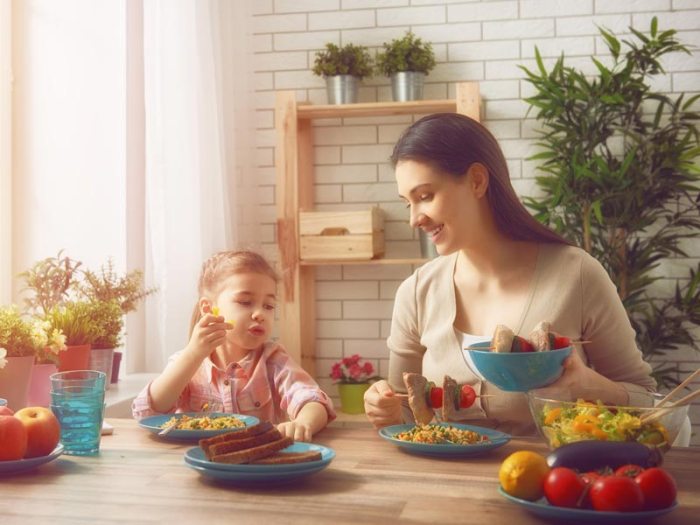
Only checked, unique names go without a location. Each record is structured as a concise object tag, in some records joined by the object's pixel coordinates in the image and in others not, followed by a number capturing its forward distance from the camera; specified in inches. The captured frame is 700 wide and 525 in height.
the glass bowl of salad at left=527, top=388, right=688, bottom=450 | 54.8
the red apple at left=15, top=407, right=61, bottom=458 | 60.7
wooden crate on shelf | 154.9
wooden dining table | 48.4
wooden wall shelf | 157.6
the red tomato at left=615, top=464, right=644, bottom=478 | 46.8
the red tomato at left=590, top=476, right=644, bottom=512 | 44.6
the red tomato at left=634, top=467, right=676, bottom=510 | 45.1
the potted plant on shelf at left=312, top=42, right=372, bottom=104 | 161.5
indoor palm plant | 151.0
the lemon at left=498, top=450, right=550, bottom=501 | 47.2
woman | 84.6
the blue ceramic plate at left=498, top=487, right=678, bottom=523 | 44.6
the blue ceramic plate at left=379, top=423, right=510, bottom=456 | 62.2
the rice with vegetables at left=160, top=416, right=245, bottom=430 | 71.4
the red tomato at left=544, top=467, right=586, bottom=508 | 45.6
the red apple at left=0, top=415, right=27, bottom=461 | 58.7
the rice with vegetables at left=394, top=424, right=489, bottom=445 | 64.7
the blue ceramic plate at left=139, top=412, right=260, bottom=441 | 69.7
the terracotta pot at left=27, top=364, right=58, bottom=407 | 87.4
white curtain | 131.0
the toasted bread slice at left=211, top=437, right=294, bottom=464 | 55.2
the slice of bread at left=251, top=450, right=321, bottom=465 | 55.8
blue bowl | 64.4
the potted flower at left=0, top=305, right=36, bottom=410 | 79.4
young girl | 82.9
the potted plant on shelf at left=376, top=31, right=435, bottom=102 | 158.9
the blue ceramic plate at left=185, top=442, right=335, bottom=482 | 53.7
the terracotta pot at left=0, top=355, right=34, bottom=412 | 79.0
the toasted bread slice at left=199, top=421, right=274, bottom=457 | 57.0
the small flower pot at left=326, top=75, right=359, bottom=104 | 161.5
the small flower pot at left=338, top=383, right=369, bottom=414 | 160.6
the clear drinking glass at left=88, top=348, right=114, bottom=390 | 109.6
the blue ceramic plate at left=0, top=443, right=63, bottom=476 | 58.3
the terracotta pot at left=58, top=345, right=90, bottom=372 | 99.7
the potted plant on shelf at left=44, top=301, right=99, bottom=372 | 100.2
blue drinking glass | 65.4
